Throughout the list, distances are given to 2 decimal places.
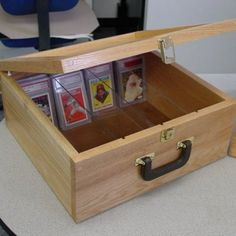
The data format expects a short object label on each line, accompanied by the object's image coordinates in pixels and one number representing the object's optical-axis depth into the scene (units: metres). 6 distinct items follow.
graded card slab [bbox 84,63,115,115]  0.94
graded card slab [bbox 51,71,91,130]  0.89
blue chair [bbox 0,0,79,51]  1.32
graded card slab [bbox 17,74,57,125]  0.85
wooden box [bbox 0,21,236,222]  0.64
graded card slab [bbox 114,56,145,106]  0.98
